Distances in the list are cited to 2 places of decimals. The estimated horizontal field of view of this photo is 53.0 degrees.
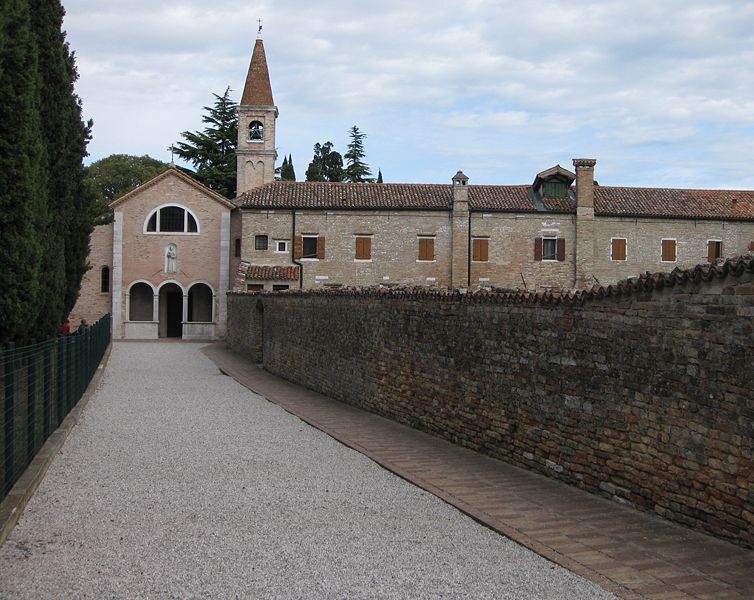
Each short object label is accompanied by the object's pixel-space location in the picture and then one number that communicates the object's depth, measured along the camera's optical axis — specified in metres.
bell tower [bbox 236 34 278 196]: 44.31
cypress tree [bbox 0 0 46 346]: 10.45
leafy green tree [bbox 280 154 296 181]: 74.12
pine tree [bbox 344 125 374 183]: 76.19
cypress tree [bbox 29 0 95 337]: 14.54
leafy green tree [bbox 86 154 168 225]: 59.12
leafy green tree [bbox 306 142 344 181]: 75.44
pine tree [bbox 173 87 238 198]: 56.06
